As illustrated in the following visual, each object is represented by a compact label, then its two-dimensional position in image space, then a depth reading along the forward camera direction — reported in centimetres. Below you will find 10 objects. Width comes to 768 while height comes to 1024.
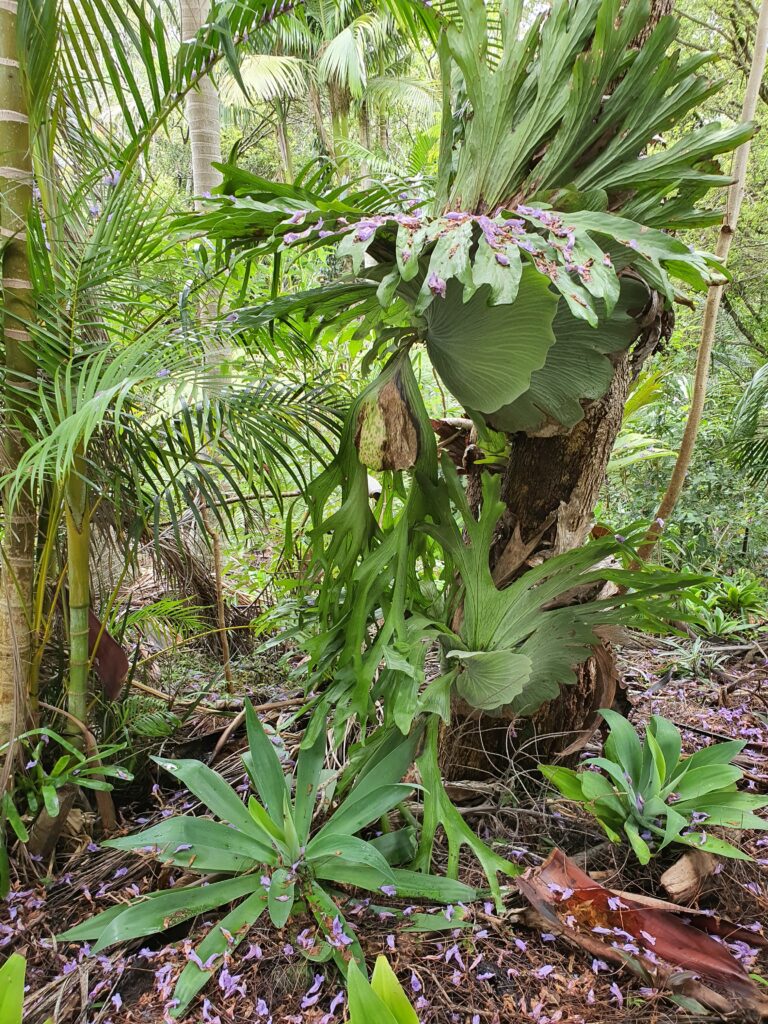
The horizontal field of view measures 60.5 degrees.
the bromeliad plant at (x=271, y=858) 110
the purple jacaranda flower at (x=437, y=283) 90
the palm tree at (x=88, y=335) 124
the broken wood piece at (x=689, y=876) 120
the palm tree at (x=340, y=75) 791
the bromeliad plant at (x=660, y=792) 124
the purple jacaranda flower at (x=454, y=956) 110
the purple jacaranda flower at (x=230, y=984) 105
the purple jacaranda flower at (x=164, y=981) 108
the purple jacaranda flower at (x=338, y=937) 108
